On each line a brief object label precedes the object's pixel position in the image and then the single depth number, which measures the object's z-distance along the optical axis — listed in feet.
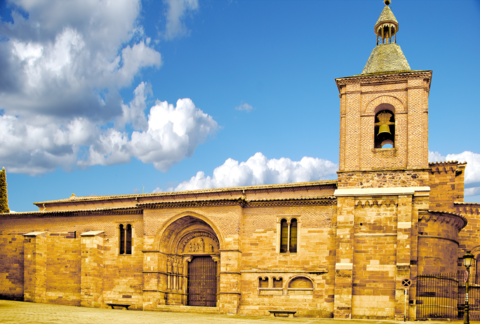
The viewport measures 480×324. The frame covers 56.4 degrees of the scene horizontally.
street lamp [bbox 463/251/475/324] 60.95
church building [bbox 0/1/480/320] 76.48
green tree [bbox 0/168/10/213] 134.72
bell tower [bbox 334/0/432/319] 75.66
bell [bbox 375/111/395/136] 82.85
